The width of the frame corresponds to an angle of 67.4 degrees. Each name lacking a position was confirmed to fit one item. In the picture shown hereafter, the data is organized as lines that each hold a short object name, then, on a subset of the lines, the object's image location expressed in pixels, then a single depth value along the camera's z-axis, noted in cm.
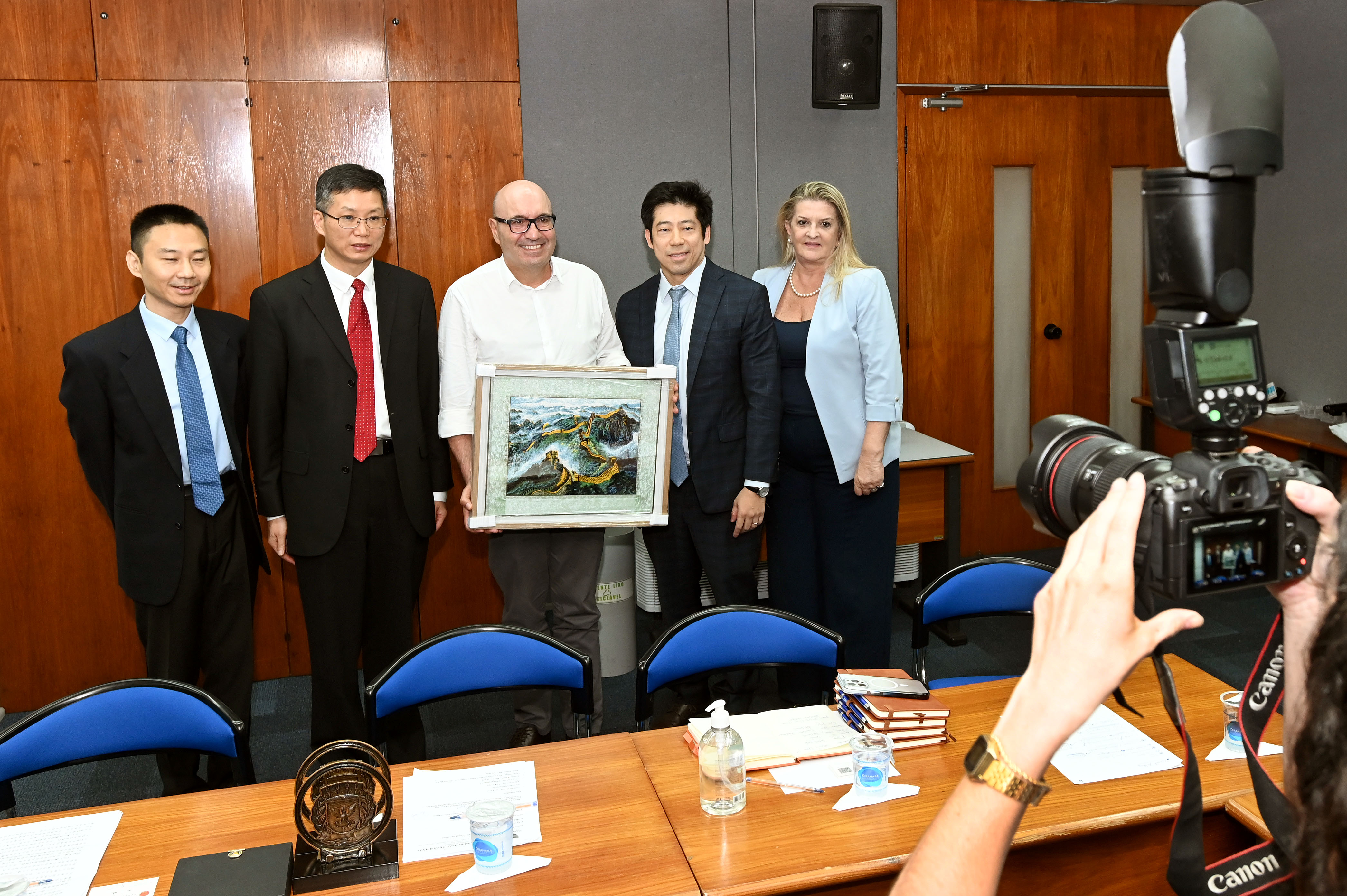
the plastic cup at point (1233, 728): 210
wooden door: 541
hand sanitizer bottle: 194
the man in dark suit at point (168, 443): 315
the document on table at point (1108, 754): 203
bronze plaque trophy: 177
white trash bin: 428
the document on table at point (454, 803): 186
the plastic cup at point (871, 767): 197
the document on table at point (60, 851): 176
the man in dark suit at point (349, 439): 328
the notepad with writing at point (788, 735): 210
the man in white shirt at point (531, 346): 347
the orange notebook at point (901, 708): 216
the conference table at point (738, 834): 176
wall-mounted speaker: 486
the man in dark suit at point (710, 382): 359
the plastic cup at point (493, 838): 175
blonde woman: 365
